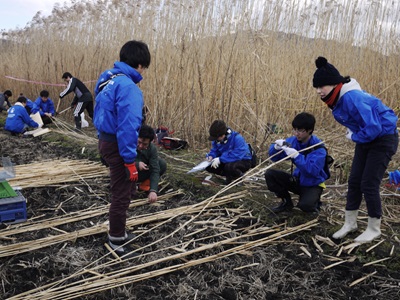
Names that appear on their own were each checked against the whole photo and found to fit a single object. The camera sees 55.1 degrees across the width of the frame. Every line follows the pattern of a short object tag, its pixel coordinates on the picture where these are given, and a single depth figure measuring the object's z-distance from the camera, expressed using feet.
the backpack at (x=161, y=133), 20.04
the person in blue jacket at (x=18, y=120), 25.25
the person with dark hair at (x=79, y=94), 26.63
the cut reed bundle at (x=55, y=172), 14.24
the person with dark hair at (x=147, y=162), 12.15
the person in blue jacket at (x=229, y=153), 13.82
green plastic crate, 11.07
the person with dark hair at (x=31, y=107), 28.91
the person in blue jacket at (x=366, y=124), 8.84
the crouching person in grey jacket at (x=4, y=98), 36.42
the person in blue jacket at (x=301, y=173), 10.41
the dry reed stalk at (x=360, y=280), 8.16
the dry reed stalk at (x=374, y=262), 8.77
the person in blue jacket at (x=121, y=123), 8.25
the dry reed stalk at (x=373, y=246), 9.19
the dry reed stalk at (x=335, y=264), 8.78
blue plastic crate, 10.66
